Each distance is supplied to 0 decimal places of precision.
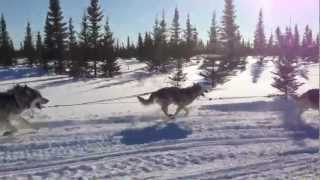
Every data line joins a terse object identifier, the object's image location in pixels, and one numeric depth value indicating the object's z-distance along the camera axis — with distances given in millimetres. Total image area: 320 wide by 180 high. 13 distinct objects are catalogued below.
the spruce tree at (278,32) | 74250
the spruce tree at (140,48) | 66938
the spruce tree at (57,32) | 51312
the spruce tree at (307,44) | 72875
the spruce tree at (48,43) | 52875
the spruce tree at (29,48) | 66000
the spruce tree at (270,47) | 86650
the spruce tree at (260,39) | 79750
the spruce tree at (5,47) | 62812
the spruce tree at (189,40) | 68062
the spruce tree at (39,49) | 59650
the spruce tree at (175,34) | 65262
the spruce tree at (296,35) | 70988
